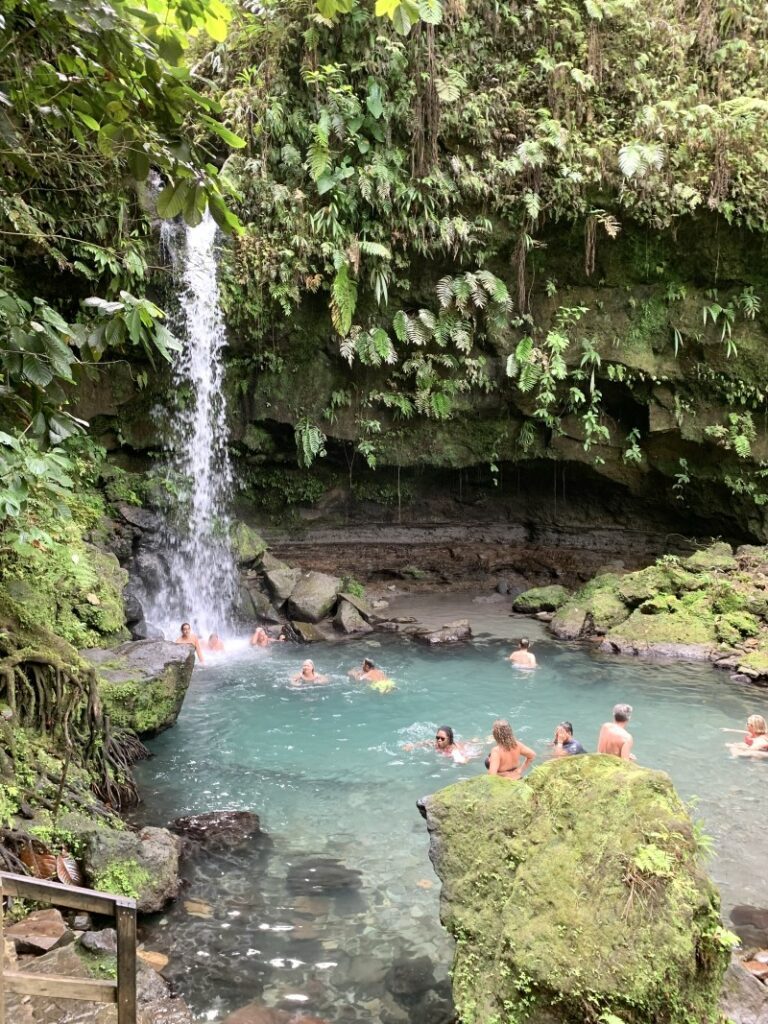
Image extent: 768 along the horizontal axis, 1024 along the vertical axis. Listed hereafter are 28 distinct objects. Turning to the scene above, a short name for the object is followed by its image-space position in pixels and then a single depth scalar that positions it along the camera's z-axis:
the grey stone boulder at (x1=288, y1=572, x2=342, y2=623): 13.95
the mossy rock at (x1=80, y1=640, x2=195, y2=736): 7.96
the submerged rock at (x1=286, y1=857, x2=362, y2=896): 5.60
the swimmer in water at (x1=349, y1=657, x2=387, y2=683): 10.76
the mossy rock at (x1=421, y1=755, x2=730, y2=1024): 3.13
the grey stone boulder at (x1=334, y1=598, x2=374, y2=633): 13.75
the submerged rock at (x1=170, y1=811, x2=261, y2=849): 6.22
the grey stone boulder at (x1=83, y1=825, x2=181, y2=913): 5.00
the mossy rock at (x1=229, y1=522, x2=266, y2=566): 14.91
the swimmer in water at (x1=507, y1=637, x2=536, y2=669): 11.58
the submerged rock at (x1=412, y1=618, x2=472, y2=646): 13.16
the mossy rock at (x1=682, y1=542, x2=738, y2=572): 13.81
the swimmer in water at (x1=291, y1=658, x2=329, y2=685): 10.67
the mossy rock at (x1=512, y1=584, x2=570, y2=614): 15.27
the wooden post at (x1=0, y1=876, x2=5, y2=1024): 2.01
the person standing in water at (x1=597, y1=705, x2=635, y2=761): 7.04
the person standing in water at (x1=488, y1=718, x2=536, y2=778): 6.88
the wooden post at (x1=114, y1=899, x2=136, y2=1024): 2.42
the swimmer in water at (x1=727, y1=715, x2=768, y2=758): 8.26
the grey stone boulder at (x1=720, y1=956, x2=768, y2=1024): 3.70
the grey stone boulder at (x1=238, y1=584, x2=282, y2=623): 13.98
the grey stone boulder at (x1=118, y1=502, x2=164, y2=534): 13.40
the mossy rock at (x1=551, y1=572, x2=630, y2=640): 13.33
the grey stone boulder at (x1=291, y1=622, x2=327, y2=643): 13.23
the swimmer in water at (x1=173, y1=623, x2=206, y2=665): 11.58
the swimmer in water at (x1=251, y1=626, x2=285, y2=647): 12.93
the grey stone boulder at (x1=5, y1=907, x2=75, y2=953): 4.09
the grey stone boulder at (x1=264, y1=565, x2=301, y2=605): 14.30
